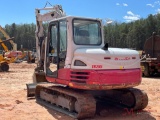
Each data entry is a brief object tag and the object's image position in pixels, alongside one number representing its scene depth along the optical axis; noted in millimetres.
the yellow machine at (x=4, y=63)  14704
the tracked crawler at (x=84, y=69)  4446
